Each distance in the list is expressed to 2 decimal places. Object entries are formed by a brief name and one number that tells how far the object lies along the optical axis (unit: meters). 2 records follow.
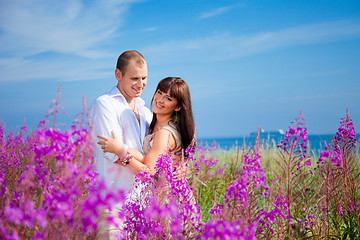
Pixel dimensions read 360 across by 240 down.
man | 4.50
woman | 4.32
